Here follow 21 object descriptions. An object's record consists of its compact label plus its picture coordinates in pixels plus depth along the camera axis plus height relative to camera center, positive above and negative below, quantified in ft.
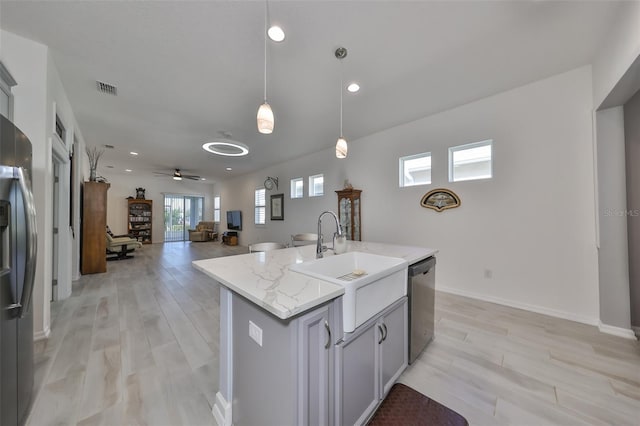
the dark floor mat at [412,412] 4.37 -4.02
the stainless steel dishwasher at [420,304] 5.64 -2.43
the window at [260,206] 24.75 +1.11
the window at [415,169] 12.19 +2.52
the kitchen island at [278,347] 3.12 -2.07
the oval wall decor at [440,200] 10.98 +0.72
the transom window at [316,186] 18.67 +2.50
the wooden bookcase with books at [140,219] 28.71 -0.23
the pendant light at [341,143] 7.01 +2.41
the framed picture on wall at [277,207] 22.13 +0.90
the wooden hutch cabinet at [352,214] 14.80 +0.06
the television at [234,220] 28.19 -0.49
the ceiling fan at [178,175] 22.71 +4.71
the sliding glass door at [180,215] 32.35 +0.27
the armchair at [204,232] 31.55 -2.17
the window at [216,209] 33.87 +1.11
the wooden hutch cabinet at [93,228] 14.39 -0.65
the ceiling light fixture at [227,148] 13.05 +4.40
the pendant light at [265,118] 5.37 +2.33
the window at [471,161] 10.27 +2.49
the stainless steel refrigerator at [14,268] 3.48 -0.81
